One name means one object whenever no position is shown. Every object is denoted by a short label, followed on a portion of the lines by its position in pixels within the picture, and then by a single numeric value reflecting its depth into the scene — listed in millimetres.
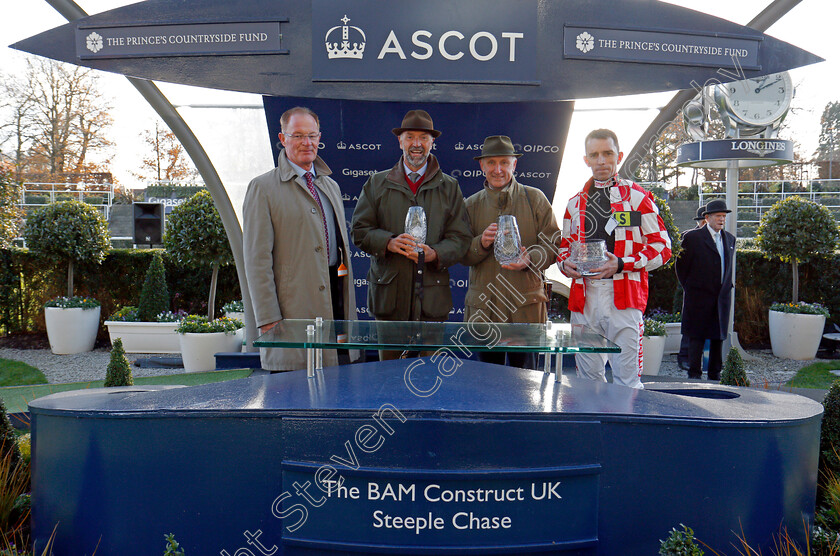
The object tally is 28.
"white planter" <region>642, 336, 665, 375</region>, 7746
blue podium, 2133
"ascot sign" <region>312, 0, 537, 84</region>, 3939
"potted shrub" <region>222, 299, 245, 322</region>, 9547
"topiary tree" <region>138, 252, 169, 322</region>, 9547
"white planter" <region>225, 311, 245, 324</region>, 9176
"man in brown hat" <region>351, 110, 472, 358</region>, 3600
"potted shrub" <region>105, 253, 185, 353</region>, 9242
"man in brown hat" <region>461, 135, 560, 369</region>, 3645
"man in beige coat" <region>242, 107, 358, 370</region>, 3357
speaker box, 12352
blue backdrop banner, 5488
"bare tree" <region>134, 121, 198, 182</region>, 29531
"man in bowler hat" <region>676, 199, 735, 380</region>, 6574
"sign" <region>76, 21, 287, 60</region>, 3912
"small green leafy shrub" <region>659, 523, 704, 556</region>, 2074
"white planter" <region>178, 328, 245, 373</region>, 7970
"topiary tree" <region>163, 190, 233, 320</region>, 9008
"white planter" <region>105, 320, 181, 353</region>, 9227
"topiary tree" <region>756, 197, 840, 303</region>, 9125
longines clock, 8102
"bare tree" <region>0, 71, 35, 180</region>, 24578
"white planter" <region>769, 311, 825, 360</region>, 8852
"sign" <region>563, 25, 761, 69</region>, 3867
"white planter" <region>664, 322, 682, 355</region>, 9070
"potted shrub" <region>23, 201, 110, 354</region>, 9529
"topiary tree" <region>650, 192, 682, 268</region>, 7810
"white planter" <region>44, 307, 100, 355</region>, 9484
